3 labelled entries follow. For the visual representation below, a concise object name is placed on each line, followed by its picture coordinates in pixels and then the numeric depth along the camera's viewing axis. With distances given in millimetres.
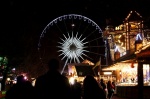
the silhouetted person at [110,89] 24344
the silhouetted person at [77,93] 10325
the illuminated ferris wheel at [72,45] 37812
